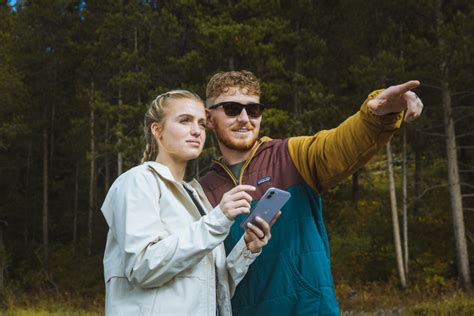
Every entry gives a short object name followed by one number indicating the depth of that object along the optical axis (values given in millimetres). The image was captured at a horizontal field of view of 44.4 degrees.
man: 2709
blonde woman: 2180
